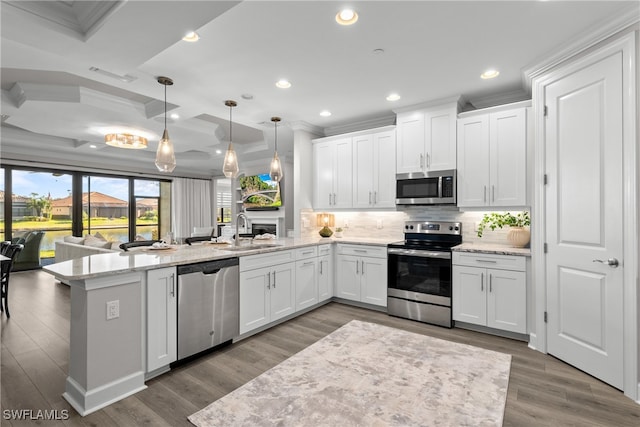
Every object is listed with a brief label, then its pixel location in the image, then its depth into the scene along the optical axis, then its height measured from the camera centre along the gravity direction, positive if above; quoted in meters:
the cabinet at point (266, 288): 3.20 -0.84
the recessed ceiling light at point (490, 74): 3.10 +1.45
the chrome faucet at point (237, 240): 3.72 -0.32
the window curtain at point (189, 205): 9.45 +0.29
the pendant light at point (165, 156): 2.87 +0.55
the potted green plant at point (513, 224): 3.42 -0.12
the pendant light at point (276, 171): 3.94 +0.56
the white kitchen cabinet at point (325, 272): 4.25 -0.83
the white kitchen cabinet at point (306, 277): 3.89 -0.83
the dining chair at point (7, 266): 3.83 -0.65
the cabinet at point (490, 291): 3.15 -0.84
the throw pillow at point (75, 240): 5.82 -0.51
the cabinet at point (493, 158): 3.37 +0.65
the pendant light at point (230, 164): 3.58 +0.59
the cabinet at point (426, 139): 3.83 +0.98
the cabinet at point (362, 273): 4.07 -0.83
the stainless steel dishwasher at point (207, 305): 2.65 -0.84
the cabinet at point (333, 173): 4.72 +0.65
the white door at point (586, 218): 2.33 -0.04
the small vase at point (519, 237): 3.41 -0.26
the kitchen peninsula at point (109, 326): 2.06 -0.82
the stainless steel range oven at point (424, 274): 3.58 -0.74
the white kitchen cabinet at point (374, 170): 4.34 +0.65
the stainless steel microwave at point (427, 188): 3.81 +0.34
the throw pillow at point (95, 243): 5.33 -0.51
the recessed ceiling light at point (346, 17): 2.15 +1.43
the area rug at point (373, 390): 1.78 -1.18
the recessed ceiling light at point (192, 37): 2.41 +1.42
